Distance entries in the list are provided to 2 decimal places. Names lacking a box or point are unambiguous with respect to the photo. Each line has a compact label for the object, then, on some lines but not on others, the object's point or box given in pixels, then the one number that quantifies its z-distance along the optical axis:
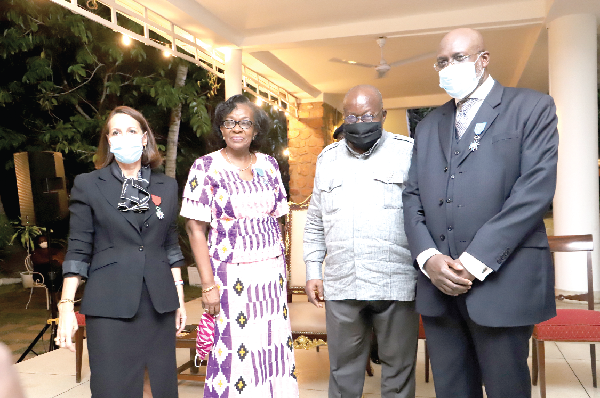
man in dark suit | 1.52
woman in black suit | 1.70
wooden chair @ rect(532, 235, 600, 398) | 2.72
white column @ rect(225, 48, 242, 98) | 6.95
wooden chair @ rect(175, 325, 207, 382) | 3.05
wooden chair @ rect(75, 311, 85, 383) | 3.24
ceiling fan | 6.63
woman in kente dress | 2.09
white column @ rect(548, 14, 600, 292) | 5.57
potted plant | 6.20
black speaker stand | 3.77
